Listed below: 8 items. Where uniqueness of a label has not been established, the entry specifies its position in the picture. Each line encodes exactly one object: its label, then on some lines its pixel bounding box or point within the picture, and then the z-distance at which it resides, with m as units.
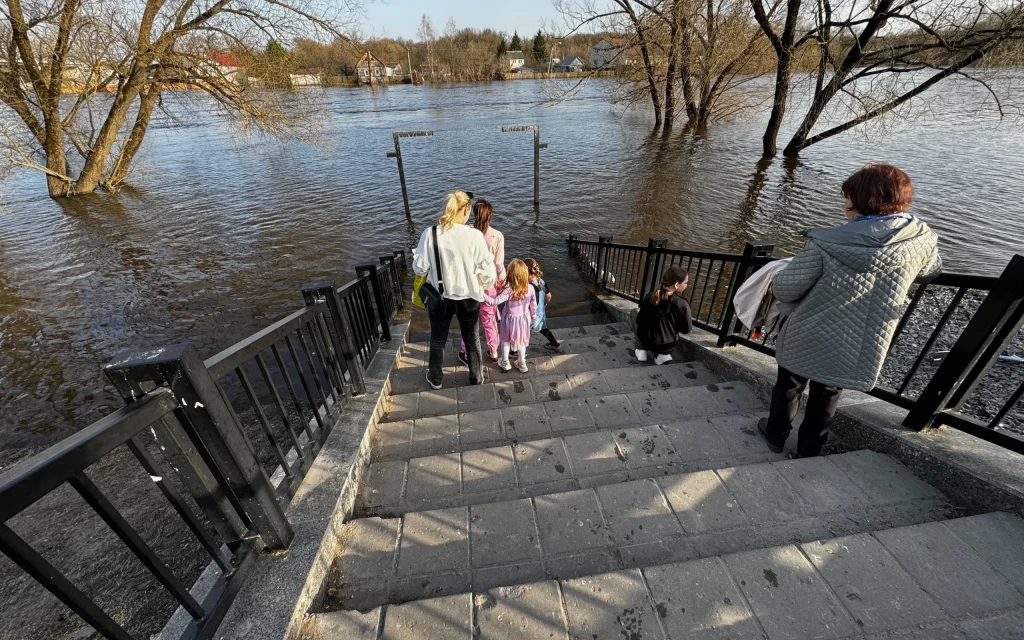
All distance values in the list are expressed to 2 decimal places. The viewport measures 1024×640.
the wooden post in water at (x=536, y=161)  12.85
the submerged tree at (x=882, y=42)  9.64
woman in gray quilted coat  2.01
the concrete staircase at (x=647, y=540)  1.64
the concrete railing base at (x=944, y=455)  2.07
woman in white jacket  3.18
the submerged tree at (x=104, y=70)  10.84
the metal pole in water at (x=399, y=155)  12.16
